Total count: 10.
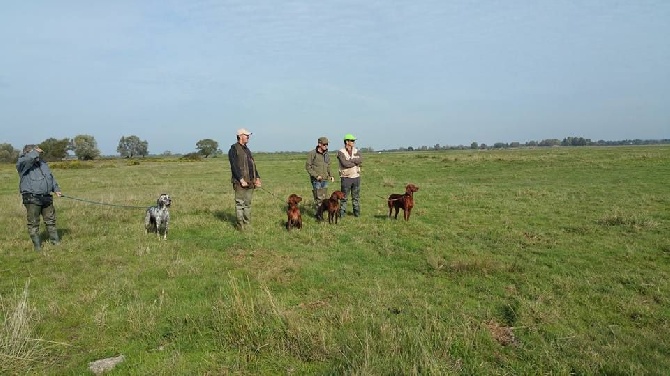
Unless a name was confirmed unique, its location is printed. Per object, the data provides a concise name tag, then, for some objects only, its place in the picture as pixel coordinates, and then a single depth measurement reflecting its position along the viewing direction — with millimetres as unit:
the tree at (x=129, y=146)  124250
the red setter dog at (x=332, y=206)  10914
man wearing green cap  11508
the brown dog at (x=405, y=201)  11359
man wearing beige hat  9961
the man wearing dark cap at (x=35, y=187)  8555
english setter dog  10172
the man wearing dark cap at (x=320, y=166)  11407
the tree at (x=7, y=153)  83750
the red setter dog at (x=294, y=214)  10352
